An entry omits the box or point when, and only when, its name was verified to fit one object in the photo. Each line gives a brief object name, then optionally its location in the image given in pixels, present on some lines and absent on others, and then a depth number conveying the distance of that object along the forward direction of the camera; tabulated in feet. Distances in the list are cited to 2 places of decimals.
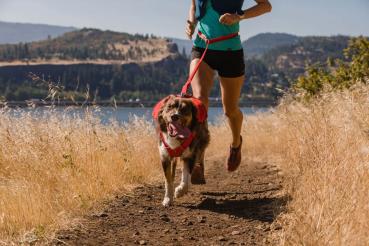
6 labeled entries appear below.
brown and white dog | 15.92
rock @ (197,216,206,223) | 14.25
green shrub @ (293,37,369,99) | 36.29
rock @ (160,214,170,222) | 14.52
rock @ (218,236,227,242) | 12.19
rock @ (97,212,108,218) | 14.39
